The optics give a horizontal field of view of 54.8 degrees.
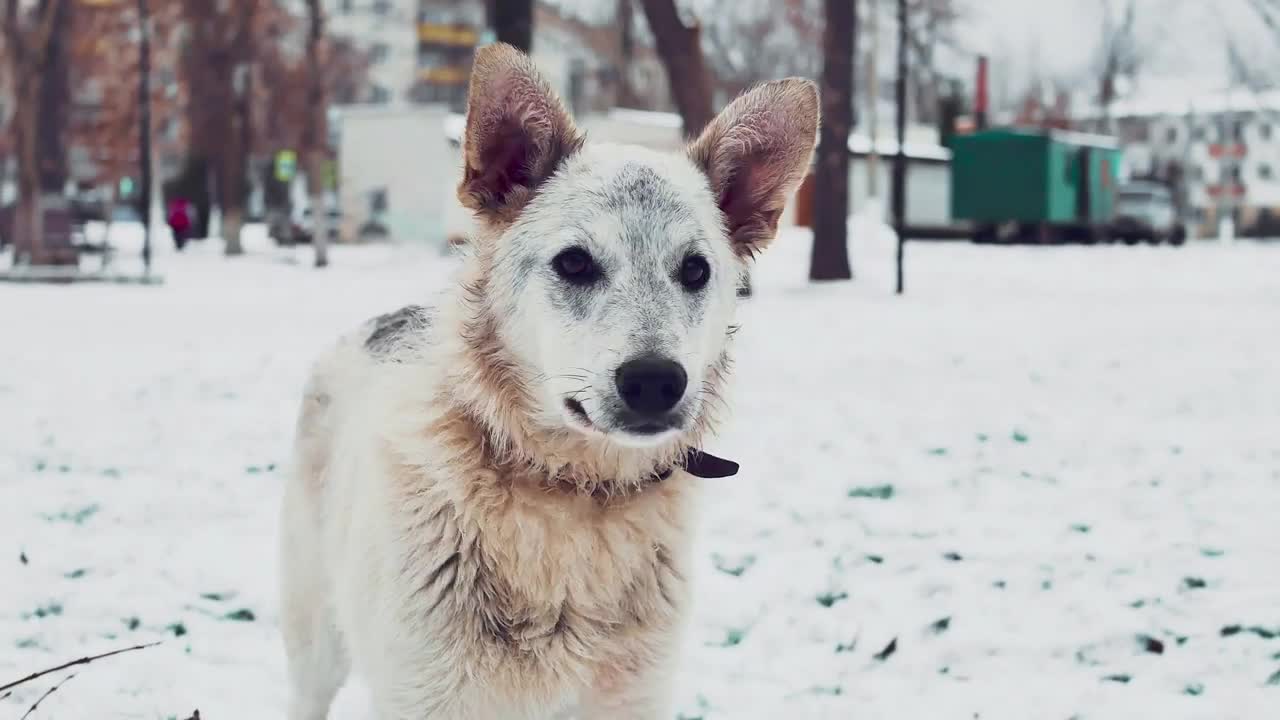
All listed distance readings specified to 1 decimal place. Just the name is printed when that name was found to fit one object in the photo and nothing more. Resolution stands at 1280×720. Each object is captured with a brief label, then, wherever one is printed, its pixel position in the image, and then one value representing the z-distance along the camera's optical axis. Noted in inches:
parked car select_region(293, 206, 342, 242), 1704.0
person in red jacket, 1450.5
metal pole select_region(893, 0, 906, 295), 705.0
